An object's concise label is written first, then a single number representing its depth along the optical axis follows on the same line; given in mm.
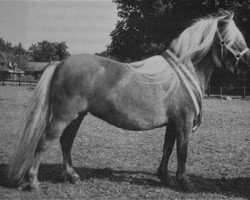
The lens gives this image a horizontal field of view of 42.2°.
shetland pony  5012
